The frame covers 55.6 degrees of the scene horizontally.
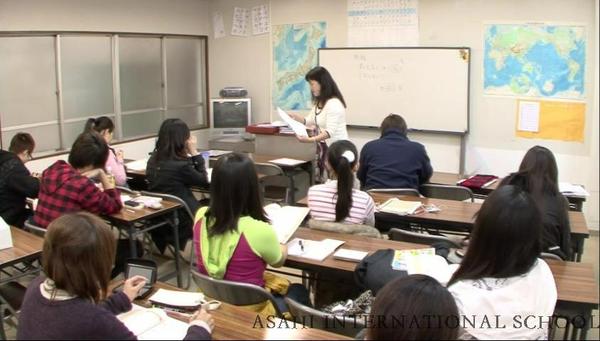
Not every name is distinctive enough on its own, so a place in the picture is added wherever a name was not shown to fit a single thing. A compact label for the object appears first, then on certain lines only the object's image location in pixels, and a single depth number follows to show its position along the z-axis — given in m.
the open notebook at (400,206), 3.48
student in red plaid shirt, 3.34
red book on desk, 4.44
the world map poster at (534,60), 5.32
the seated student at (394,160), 4.17
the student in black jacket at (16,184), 3.71
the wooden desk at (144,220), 3.61
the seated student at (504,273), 1.78
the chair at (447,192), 4.25
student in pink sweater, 4.59
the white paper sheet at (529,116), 5.58
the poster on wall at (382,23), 6.13
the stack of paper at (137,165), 5.12
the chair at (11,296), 2.74
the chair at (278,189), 5.65
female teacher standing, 5.39
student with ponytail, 3.08
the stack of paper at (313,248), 2.71
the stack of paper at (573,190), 4.00
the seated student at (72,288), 1.62
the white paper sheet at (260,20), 7.14
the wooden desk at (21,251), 2.81
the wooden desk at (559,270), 2.22
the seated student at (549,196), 2.91
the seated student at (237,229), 2.34
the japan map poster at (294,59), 6.82
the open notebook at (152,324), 1.86
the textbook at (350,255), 2.64
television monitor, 7.07
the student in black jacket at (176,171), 4.18
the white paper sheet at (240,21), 7.31
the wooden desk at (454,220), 3.28
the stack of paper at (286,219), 2.83
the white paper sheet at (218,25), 7.53
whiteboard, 5.92
